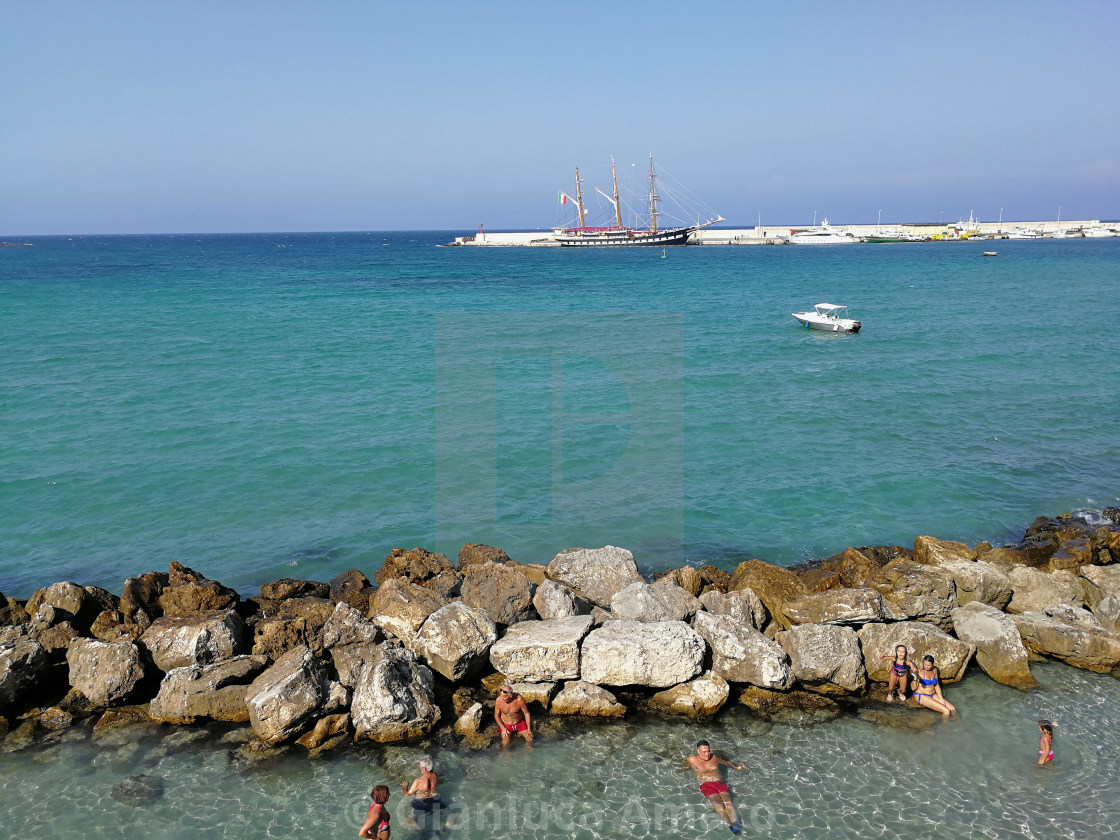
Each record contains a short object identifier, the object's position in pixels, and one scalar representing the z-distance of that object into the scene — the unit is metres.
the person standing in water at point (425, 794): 9.82
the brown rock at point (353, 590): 13.99
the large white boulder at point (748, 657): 11.98
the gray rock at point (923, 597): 13.30
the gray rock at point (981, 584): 14.07
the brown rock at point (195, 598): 13.49
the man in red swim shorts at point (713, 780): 9.70
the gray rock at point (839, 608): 12.88
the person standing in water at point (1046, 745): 10.48
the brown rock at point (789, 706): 11.63
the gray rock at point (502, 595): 13.31
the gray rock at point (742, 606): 13.30
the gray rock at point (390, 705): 11.05
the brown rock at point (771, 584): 13.66
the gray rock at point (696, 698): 11.68
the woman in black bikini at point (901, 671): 12.01
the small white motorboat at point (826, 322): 46.31
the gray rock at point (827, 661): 12.12
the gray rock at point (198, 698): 11.48
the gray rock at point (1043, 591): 14.20
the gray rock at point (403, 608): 12.91
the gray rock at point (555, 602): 13.30
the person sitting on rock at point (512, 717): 11.10
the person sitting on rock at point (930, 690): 11.66
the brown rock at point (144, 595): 13.47
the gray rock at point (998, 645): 12.44
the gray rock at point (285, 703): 10.93
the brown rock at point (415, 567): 14.76
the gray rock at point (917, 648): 12.46
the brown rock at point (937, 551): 15.15
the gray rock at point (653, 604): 13.07
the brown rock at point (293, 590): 14.53
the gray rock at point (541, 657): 11.98
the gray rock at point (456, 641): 12.17
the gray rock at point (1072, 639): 12.70
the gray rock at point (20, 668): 11.69
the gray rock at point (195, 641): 12.14
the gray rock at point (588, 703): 11.64
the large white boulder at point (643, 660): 11.84
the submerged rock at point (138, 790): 10.02
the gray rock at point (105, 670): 11.75
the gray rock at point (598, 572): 14.51
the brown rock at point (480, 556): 15.44
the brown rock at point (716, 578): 14.73
